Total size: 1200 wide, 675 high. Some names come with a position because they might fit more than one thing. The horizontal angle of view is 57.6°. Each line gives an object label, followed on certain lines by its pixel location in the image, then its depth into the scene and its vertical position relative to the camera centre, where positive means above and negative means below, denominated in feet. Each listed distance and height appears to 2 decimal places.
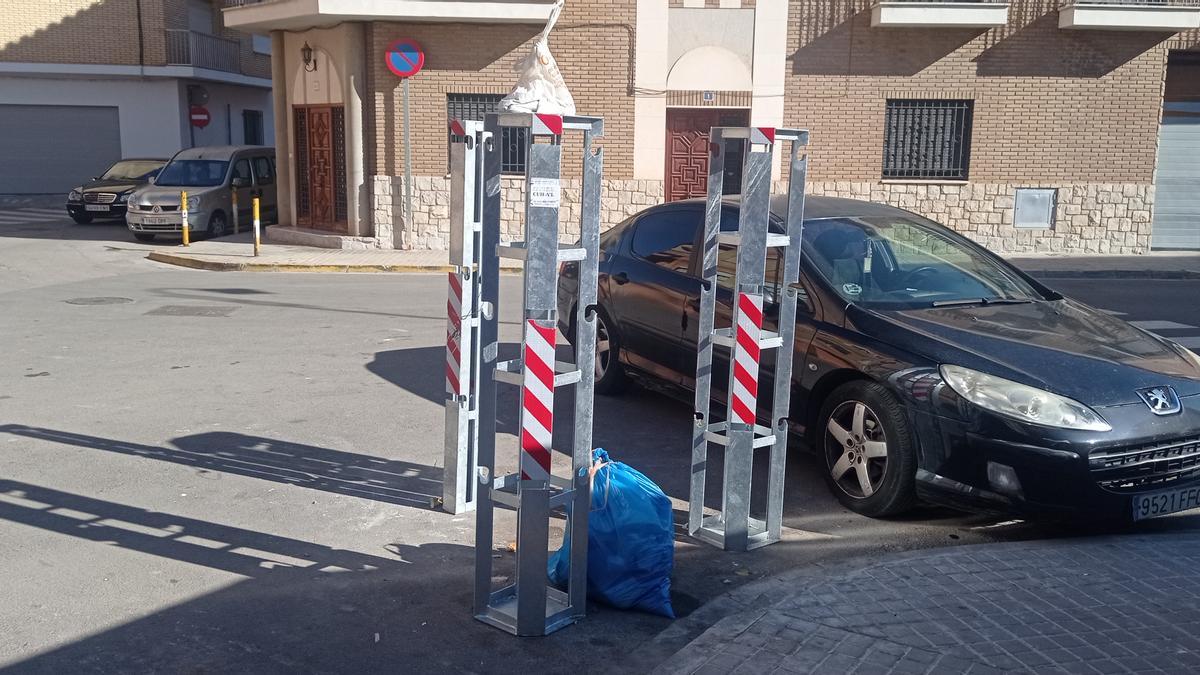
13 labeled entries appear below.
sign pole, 62.11 -1.19
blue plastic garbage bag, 15.30 -5.40
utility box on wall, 64.49 -2.23
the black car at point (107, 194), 76.54 -3.02
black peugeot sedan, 16.83 -3.44
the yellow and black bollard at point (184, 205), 62.08 -3.00
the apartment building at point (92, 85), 100.32 +6.04
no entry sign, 101.09 +3.26
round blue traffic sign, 59.36 +5.29
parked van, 65.16 -2.40
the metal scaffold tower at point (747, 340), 16.92 -2.78
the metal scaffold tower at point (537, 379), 13.78 -2.87
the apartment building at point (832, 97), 61.62 +3.83
